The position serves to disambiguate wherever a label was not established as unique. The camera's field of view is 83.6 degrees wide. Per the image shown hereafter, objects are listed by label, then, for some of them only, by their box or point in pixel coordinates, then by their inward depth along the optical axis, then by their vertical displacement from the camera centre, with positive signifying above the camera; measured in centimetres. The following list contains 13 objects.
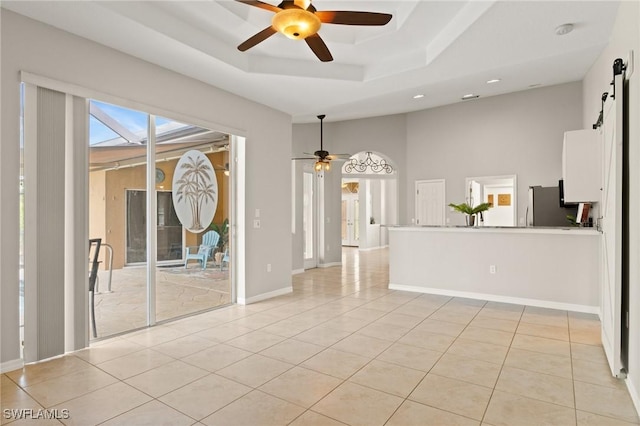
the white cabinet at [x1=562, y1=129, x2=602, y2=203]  344 +44
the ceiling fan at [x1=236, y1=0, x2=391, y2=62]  237 +137
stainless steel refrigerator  588 +6
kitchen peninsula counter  468 -75
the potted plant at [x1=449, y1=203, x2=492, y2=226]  551 +5
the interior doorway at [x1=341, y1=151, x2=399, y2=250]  1333 +7
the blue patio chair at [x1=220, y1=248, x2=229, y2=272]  503 -62
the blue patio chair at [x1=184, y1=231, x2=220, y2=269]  450 -46
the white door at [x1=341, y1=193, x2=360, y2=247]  1433 -28
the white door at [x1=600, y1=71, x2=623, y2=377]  259 -9
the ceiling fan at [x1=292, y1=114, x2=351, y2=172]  722 +112
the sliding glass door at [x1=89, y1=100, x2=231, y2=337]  367 -8
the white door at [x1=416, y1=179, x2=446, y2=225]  761 +23
